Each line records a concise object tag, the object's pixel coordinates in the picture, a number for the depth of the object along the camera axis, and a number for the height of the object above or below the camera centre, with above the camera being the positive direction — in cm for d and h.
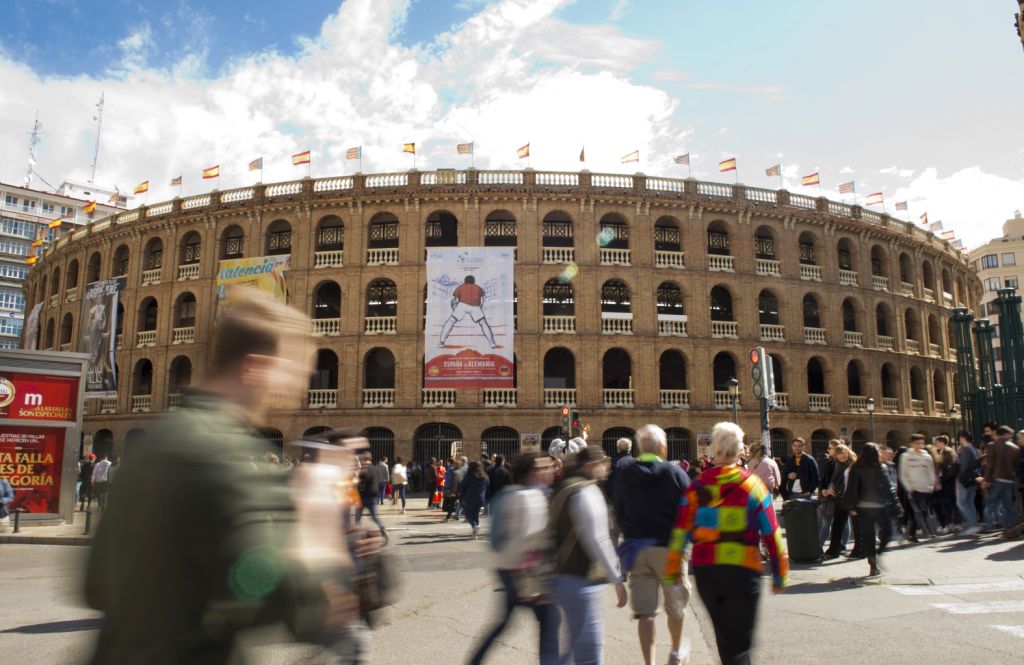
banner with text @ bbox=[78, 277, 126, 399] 3291 +430
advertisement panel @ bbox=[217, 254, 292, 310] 3108 +680
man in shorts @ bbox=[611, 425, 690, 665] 514 -78
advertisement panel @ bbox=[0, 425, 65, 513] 1639 -94
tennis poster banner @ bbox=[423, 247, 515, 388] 2878 +416
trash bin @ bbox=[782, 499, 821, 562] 1026 -157
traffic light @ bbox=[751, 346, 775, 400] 1312 +92
